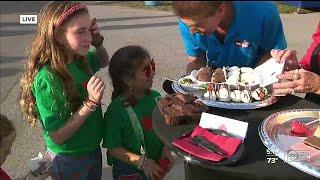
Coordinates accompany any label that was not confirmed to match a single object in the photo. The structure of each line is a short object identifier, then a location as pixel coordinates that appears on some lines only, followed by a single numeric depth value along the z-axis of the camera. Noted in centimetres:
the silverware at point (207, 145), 142
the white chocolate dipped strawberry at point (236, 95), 177
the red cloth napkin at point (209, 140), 140
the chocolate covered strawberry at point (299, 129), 156
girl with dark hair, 203
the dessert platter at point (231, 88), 176
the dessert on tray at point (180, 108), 165
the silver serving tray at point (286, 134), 134
